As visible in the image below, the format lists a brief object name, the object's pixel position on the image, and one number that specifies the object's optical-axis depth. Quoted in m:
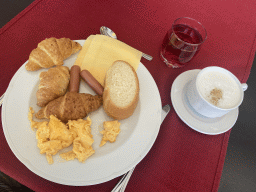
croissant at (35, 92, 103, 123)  0.33
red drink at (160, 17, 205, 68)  0.35
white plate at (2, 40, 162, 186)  0.29
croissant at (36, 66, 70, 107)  0.34
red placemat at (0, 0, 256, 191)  0.31
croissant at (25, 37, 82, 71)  0.35
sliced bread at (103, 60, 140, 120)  0.34
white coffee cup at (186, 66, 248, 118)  0.31
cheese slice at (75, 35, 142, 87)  0.38
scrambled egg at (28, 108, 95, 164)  0.30
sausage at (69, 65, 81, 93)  0.36
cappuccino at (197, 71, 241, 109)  0.32
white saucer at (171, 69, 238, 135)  0.33
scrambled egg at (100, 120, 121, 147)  0.32
